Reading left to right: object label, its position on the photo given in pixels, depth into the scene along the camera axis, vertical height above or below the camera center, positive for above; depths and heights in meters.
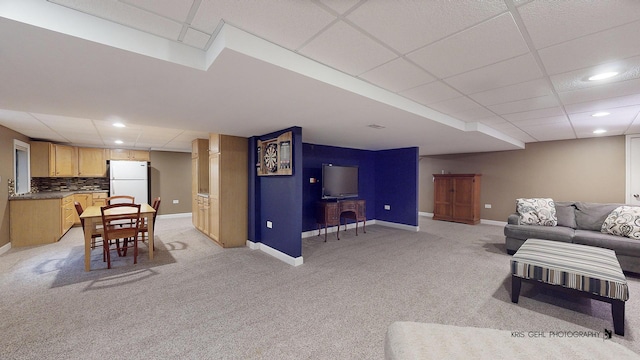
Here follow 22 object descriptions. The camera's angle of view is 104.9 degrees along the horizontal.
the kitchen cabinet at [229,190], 4.41 -0.18
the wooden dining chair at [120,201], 5.76 -0.48
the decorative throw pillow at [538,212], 4.00 -0.57
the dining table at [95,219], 3.31 -0.54
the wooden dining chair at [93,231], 3.54 -0.72
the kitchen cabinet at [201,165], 5.56 +0.35
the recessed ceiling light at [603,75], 2.11 +0.89
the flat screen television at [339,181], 5.19 -0.05
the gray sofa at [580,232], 3.12 -0.81
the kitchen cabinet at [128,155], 6.60 +0.72
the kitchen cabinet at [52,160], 5.38 +0.50
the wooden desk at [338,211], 4.93 -0.68
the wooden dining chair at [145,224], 4.06 -0.75
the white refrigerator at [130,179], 6.40 +0.04
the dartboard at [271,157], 3.92 +0.36
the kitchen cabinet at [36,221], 4.29 -0.73
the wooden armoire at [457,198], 6.61 -0.55
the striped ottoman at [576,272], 2.07 -0.88
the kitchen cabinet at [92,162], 6.27 +0.49
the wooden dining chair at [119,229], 3.34 -0.67
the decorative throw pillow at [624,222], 3.24 -0.62
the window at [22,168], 4.86 +0.28
